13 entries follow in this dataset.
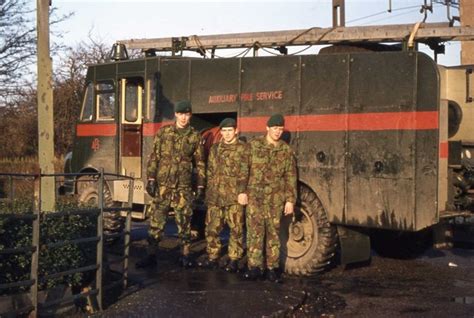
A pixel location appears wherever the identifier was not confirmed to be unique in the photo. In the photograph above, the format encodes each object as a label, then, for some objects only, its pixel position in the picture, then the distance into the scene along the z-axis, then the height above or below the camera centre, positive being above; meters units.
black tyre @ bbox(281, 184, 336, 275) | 7.82 -1.09
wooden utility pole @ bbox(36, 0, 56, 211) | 6.17 +0.48
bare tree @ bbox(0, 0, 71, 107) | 23.46 +3.63
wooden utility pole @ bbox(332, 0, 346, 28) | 8.71 +1.84
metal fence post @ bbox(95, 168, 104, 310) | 5.92 -0.85
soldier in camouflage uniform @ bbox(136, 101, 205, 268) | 8.10 -0.31
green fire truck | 7.04 +0.28
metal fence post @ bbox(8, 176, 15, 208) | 6.77 -0.44
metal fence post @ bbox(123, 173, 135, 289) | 6.62 -0.87
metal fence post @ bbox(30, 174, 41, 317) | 5.20 -0.76
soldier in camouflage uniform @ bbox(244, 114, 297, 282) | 7.41 -0.51
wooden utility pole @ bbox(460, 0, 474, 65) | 22.62 +5.04
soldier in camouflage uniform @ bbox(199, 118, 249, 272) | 7.70 -0.46
